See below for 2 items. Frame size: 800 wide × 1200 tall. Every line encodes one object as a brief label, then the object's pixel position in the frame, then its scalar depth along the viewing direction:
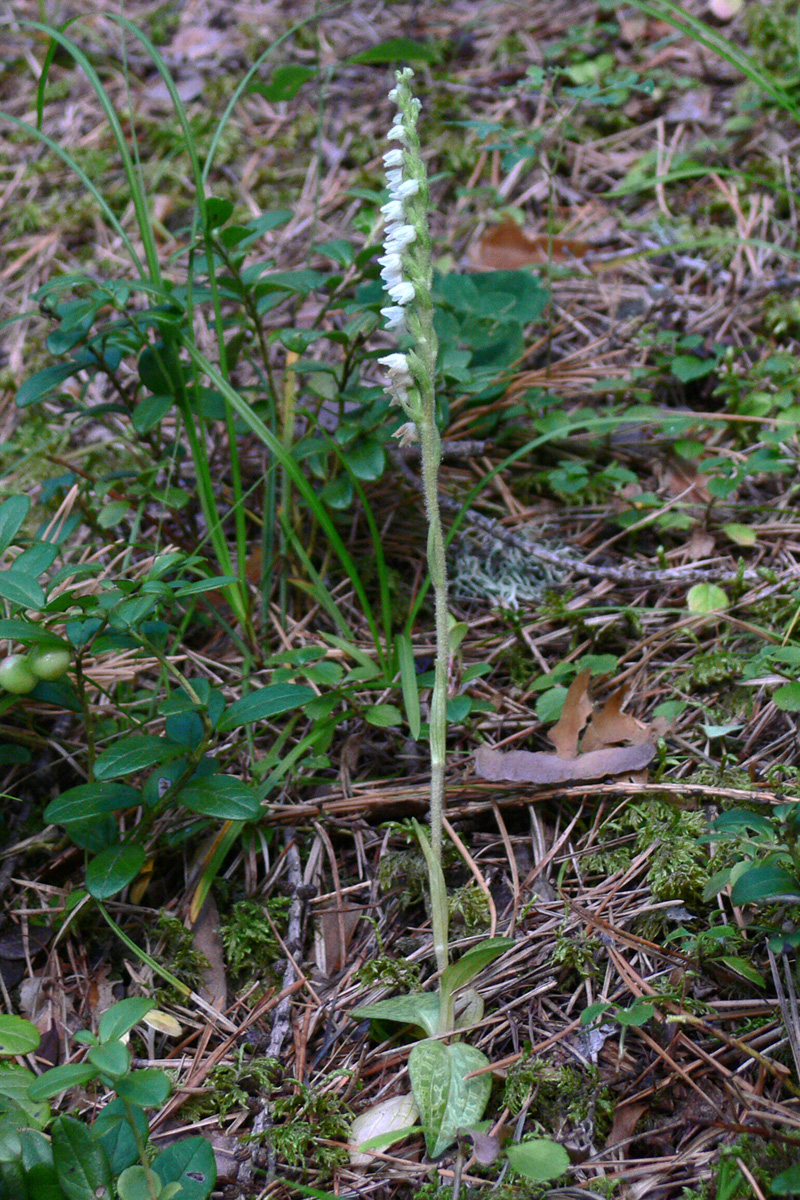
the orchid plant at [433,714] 0.45
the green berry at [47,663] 0.47
